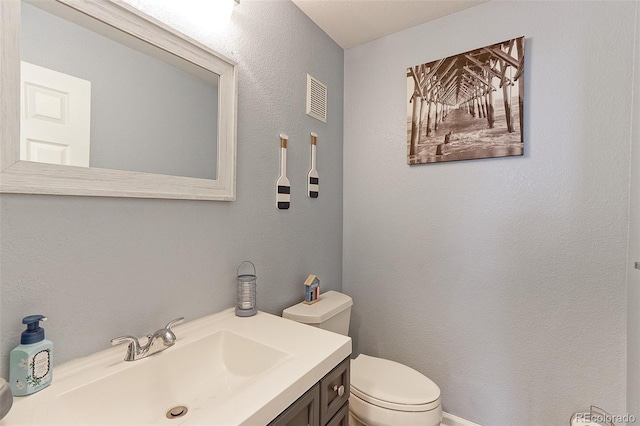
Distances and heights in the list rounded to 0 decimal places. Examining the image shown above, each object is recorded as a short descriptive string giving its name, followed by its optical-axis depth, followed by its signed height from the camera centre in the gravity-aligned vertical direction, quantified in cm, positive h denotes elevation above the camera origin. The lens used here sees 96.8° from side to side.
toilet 120 -81
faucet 82 -41
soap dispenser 65 -36
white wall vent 160 +65
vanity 64 -46
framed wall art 140 +57
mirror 69 +32
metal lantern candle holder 117 -36
